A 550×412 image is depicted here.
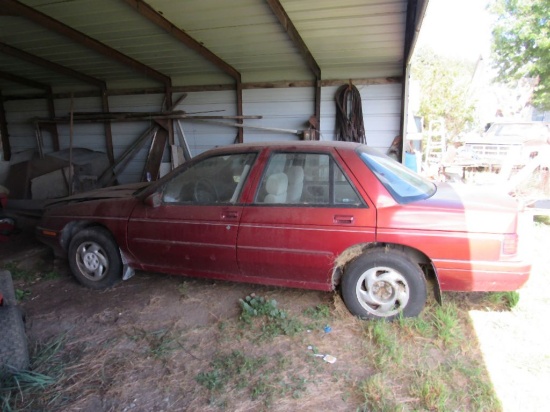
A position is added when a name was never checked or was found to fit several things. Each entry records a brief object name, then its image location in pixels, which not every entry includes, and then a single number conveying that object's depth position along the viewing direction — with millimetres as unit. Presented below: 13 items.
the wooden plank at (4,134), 10195
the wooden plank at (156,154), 8632
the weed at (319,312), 3158
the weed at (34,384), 2262
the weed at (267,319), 2963
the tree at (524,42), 15097
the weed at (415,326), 2836
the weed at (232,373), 2375
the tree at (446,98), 18156
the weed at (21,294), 3761
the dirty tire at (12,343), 2371
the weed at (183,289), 3668
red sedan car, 2748
